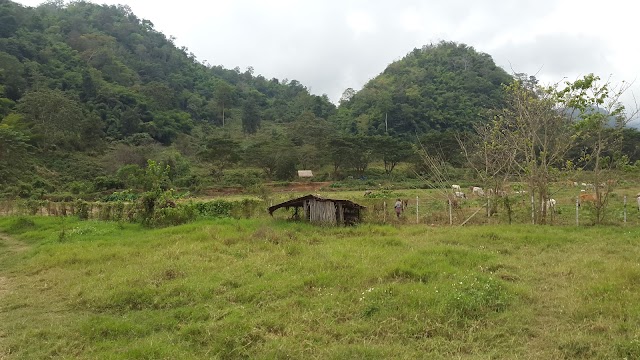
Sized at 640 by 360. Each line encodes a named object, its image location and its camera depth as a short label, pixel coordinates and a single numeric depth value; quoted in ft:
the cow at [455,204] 60.13
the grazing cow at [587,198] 53.97
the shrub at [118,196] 103.09
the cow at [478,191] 83.95
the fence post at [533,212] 50.81
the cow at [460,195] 74.97
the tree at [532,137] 52.80
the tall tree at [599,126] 50.19
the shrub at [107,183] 119.75
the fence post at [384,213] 54.75
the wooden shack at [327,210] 53.36
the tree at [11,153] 113.39
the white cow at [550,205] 53.57
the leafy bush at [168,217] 55.47
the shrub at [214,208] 60.49
